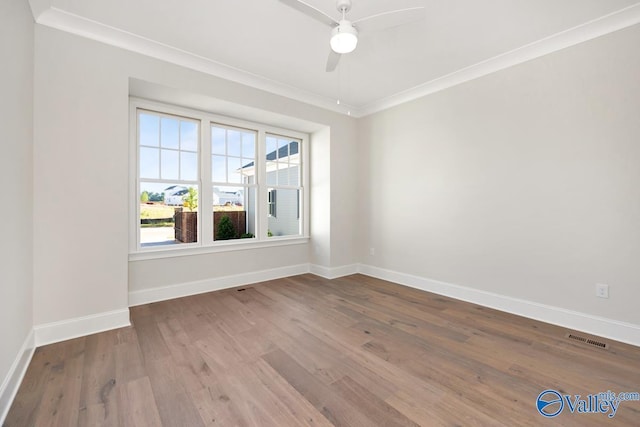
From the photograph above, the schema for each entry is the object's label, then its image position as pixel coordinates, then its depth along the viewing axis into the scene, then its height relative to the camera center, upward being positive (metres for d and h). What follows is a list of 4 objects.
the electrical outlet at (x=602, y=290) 2.54 -0.70
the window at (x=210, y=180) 3.49 +0.48
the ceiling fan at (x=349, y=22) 1.96 +1.44
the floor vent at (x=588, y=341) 2.38 -1.12
